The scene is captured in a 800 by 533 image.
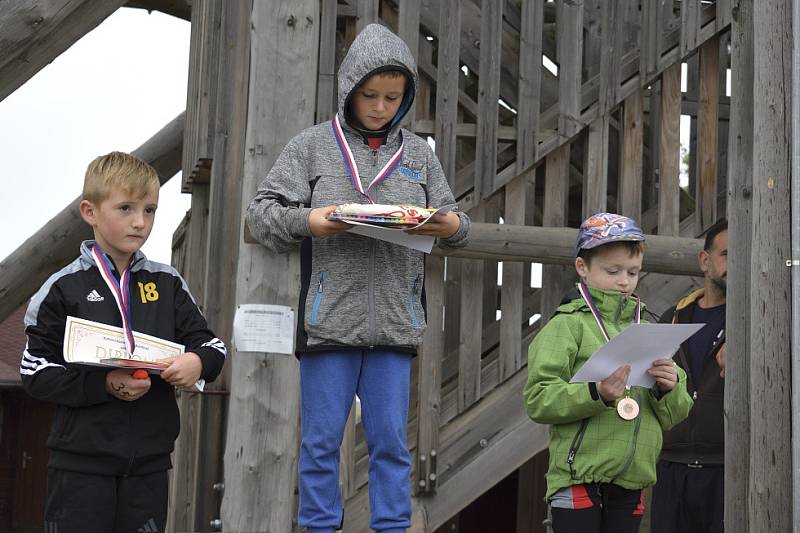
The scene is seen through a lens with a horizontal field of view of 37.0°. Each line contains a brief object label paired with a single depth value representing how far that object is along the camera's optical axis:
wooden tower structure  4.65
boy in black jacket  3.74
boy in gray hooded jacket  3.88
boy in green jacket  4.02
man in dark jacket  5.04
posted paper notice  4.09
